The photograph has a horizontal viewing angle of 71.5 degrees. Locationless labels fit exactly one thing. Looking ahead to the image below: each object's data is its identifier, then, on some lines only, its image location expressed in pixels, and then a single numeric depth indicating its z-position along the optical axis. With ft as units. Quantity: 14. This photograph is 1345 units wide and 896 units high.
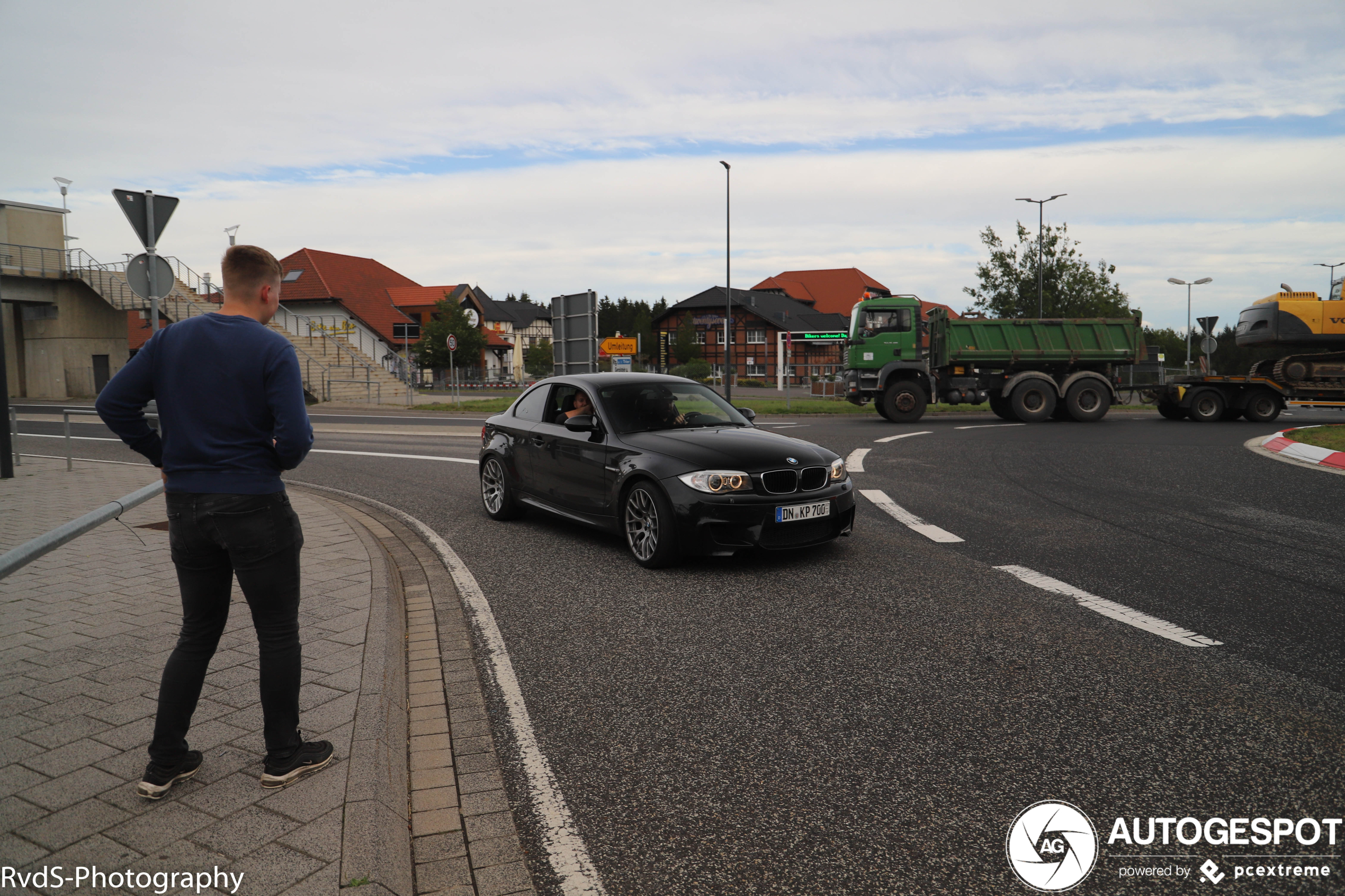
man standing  10.00
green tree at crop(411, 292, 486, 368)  211.41
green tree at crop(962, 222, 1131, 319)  147.33
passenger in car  25.81
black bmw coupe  21.29
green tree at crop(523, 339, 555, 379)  310.86
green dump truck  77.51
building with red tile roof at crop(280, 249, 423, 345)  220.84
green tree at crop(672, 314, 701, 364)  294.46
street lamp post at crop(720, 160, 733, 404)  115.55
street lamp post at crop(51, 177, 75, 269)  135.36
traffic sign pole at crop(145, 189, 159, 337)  29.99
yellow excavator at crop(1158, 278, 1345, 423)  75.92
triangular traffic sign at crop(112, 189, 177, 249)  29.53
